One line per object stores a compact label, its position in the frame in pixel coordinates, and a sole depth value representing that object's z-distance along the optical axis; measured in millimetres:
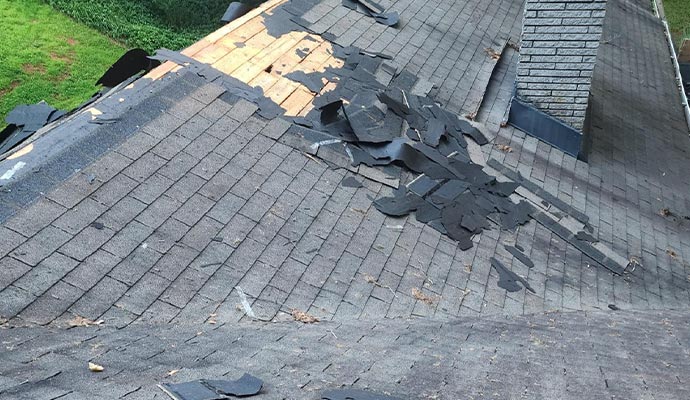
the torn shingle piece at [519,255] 6963
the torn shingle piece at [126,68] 8938
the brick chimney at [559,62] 8578
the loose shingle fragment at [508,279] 6570
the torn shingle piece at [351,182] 6969
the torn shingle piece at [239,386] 3666
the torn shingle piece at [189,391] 3484
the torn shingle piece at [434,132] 7836
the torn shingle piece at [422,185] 7176
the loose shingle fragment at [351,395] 3758
